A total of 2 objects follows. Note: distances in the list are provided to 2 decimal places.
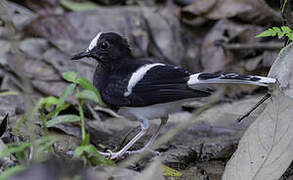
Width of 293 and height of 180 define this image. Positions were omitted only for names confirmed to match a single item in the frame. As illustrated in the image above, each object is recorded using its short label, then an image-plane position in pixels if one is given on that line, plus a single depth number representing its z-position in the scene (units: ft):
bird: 25.62
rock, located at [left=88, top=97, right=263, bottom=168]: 25.18
